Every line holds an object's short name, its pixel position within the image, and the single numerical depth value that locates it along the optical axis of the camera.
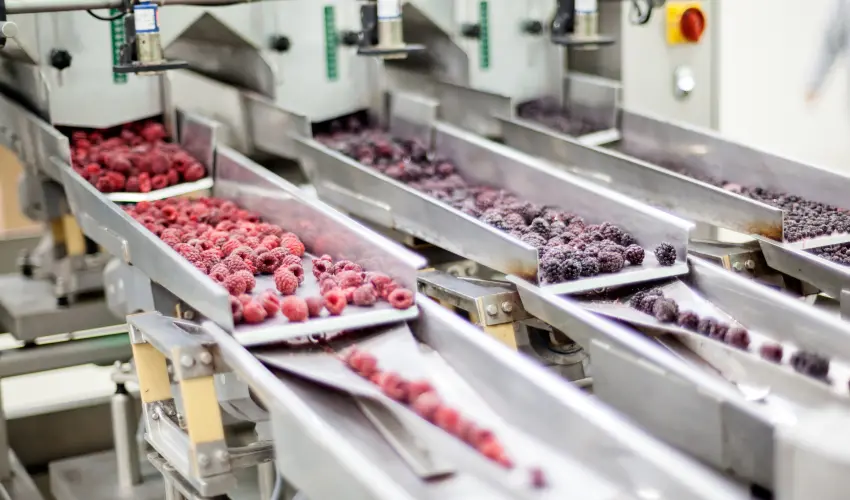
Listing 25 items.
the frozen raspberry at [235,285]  2.31
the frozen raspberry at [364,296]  2.25
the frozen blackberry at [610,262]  2.47
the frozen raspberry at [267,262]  2.52
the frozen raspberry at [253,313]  2.15
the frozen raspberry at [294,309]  2.16
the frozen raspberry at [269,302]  2.19
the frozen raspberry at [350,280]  2.33
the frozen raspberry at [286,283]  2.34
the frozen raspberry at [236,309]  2.14
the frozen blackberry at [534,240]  2.62
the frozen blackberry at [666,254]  2.52
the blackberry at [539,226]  2.75
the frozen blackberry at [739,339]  2.17
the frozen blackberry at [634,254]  2.54
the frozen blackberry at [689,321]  2.26
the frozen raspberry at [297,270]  2.45
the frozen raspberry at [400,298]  2.24
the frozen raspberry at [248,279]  2.34
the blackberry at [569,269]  2.43
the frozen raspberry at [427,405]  1.90
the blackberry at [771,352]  2.11
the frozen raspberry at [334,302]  2.21
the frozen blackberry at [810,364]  2.02
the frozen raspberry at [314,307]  2.20
